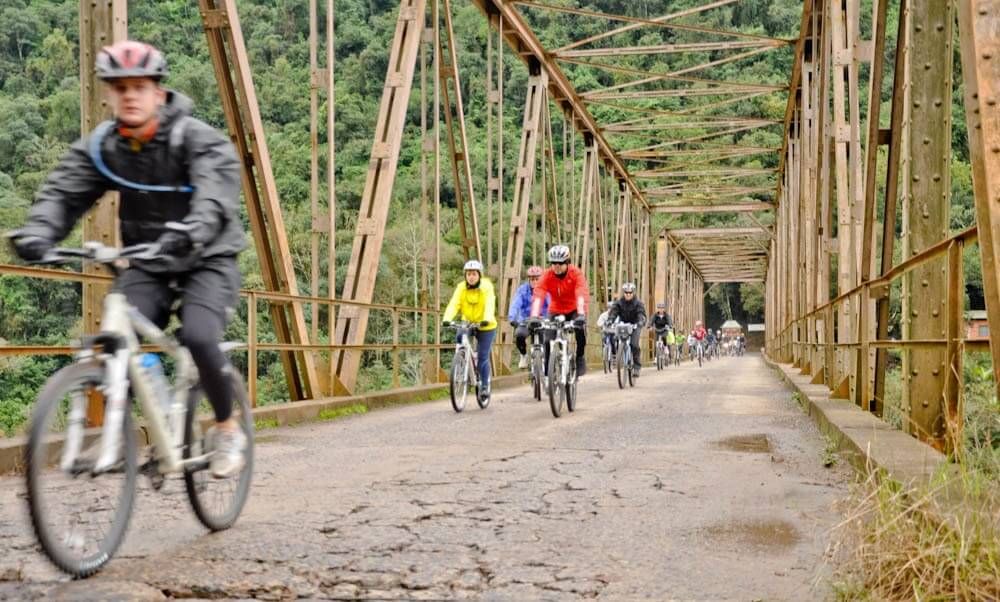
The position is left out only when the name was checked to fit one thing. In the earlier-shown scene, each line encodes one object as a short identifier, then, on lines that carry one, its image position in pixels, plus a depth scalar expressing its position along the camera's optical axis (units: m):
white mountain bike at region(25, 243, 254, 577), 3.01
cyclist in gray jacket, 3.42
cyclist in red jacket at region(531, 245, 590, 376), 10.55
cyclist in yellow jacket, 10.21
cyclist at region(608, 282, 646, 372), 16.62
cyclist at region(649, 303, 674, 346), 24.55
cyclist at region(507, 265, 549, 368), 12.17
